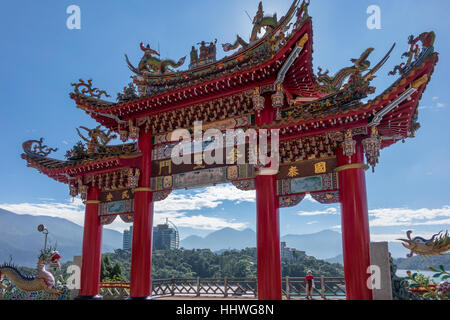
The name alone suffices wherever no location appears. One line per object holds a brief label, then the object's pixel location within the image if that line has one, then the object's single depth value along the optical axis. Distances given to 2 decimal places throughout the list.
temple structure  9.16
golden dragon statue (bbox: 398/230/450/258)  8.00
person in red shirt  13.05
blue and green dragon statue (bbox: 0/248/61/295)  12.03
